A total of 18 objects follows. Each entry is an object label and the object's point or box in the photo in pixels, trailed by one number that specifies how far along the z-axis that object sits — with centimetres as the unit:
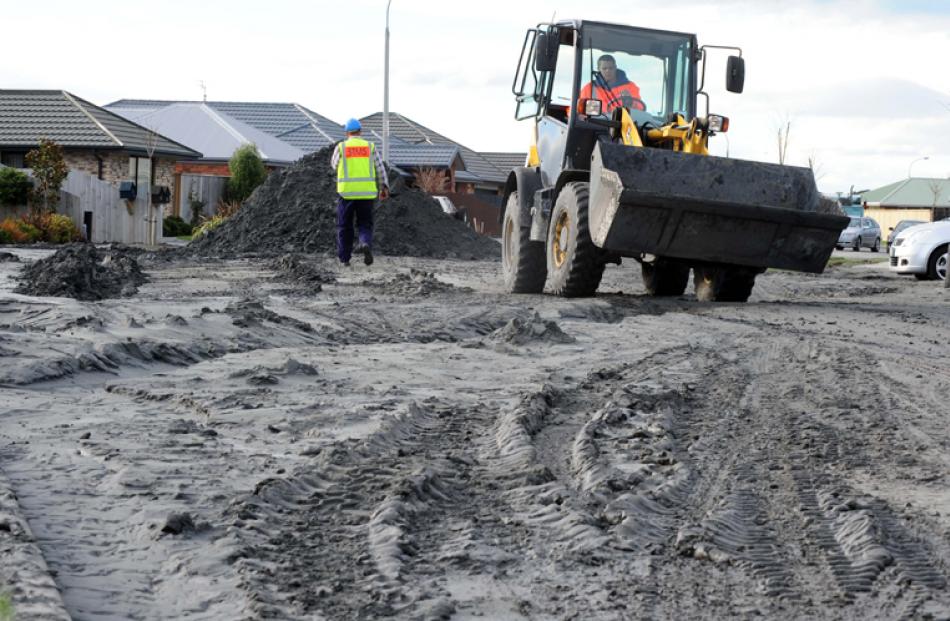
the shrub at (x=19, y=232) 2775
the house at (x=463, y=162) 6381
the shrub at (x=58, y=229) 2934
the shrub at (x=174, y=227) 3941
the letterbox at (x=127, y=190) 3231
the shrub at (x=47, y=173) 3073
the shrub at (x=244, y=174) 4412
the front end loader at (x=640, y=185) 1229
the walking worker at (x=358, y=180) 1716
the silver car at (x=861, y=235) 4903
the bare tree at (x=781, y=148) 5125
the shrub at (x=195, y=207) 4228
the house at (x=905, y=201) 8094
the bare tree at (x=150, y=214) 3177
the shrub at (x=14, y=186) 3097
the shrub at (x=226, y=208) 3609
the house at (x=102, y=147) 3300
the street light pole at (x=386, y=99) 3775
